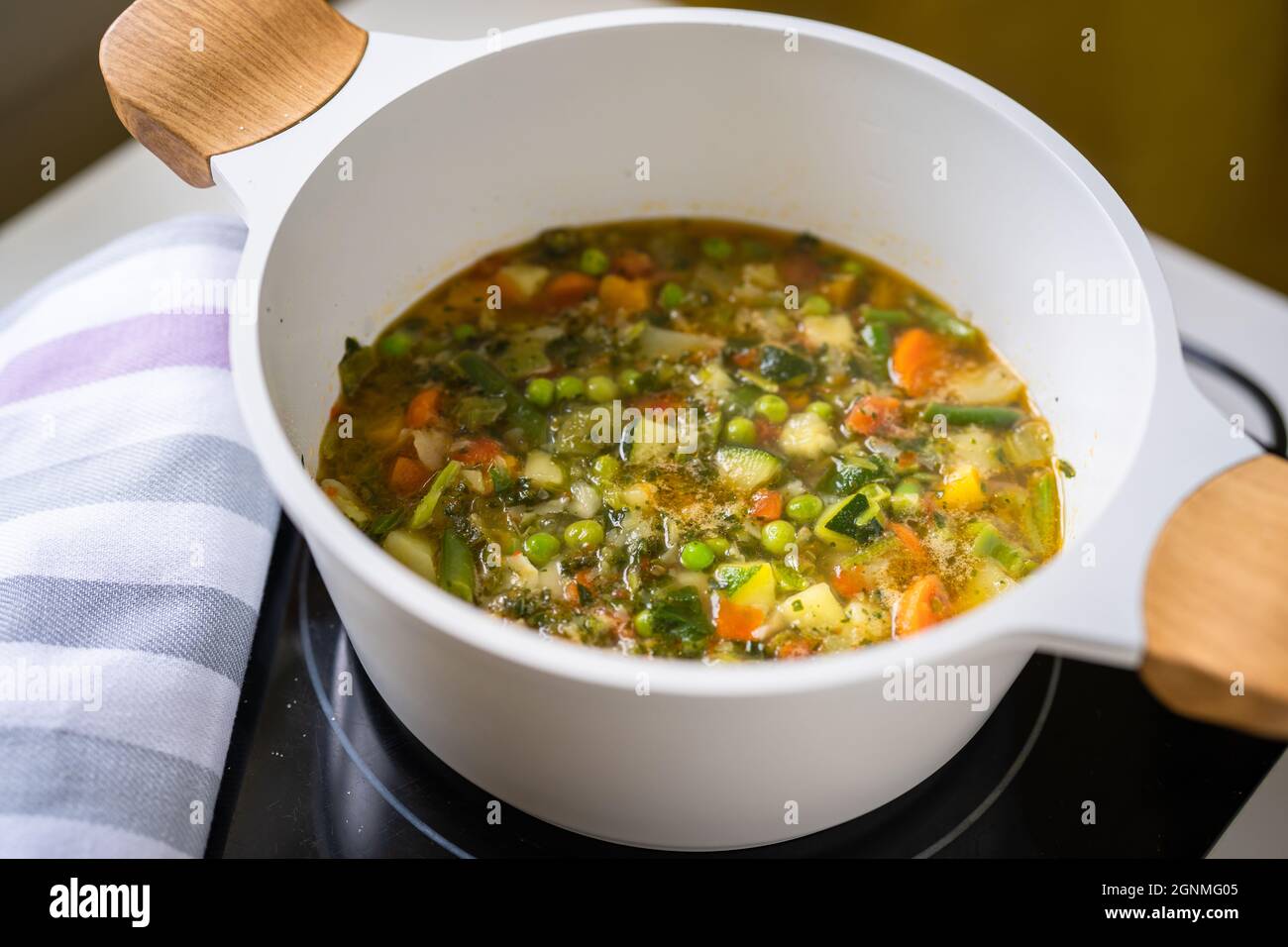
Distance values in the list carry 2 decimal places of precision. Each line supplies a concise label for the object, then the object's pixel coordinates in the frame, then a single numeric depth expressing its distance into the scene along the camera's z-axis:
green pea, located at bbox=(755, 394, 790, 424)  0.32
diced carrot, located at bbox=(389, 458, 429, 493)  0.30
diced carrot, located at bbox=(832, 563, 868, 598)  0.28
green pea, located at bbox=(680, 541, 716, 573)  0.28
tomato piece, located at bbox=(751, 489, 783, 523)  0.29
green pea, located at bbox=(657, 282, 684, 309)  0.35
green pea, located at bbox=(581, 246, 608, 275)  0.36
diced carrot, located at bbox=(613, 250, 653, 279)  0.36
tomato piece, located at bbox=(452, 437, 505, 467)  0.30
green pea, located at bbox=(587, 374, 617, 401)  0.32
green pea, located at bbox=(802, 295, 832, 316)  0.35
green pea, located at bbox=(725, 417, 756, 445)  0.31
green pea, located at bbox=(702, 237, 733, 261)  0.37
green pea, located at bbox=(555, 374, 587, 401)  0.32
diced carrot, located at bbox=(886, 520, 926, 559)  0.29
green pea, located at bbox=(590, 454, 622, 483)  0.30
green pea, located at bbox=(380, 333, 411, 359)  0.33
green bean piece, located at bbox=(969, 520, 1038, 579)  0.29
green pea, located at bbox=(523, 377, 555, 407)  0.32
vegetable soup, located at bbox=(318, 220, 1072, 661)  0.27
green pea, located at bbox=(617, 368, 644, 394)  0.32
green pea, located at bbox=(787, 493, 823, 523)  0.29
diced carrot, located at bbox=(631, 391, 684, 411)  0.32
